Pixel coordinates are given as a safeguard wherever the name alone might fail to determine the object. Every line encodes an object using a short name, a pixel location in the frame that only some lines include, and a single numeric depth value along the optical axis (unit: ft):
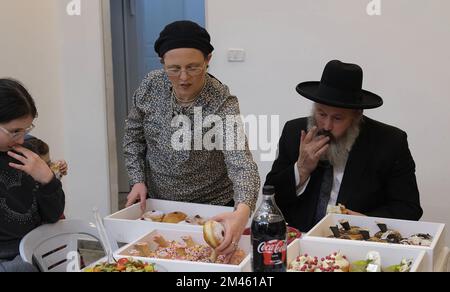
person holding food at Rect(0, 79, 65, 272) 5.86
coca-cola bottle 4.54
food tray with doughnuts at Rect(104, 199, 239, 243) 6.03
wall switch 12.83
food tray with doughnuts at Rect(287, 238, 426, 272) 4.90
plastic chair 5.84
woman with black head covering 6.17
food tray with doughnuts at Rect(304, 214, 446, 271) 5.37
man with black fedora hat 6.97
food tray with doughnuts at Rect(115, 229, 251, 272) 4.80
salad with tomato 4.62
